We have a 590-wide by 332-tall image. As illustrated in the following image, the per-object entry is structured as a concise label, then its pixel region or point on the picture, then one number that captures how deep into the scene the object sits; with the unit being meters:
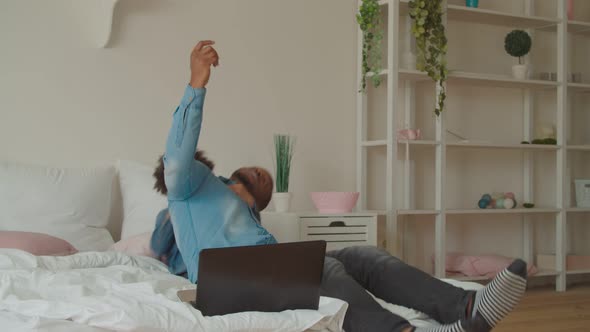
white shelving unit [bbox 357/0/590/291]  4.05
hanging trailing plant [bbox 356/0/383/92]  4.03
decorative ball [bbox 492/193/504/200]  4.56
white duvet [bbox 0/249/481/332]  1.55
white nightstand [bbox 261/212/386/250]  3.57
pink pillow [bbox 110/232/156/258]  2.84
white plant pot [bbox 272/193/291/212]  3.70
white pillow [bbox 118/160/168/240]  3.22
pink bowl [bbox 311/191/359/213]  3.72
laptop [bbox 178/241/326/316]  1.71
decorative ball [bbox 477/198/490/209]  4.48
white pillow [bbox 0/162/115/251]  3.01
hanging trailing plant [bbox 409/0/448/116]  4.04
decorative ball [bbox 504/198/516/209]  4.45
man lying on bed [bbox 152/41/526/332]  1.97
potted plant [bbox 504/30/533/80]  4.47
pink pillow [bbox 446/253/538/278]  4.38
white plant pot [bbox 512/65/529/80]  4.46
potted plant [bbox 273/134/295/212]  3.70
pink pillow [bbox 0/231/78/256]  2.67
